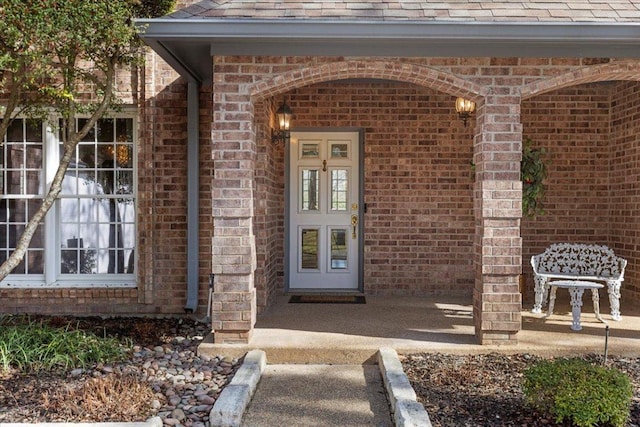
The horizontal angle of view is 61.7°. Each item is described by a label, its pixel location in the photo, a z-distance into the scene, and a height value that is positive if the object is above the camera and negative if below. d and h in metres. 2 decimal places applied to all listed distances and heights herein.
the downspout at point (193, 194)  6.62 +0.07
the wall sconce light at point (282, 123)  7.09 +1.04
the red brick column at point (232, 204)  5.04 -0.04
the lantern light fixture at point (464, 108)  6.72 +1.18
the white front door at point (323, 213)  7.82 -0.19
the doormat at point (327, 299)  7.08 -1.34
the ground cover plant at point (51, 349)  4.61 -1.37
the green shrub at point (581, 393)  3.37 -1.23
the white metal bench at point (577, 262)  6.64 -0.77
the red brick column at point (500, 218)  5.00 -0.15
